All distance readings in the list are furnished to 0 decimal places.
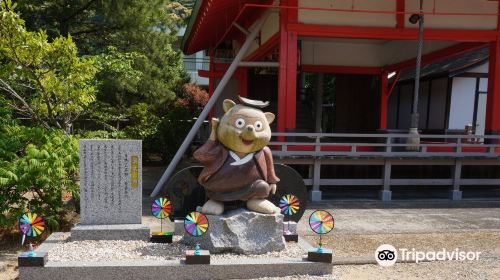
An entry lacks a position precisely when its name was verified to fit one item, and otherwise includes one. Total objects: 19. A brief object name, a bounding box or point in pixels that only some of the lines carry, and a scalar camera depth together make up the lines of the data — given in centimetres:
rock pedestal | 511
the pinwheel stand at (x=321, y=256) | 480
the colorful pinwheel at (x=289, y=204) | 595
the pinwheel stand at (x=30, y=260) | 443
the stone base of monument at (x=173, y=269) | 447
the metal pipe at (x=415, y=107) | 968
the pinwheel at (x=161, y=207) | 567
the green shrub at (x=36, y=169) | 585
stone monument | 580
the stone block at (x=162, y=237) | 566
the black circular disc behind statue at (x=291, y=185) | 638
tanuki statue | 525
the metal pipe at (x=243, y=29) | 1242
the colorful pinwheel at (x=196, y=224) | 501
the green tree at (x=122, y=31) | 1368
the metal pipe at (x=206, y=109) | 995
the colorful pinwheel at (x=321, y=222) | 504
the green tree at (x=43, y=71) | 637
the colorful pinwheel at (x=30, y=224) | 496
